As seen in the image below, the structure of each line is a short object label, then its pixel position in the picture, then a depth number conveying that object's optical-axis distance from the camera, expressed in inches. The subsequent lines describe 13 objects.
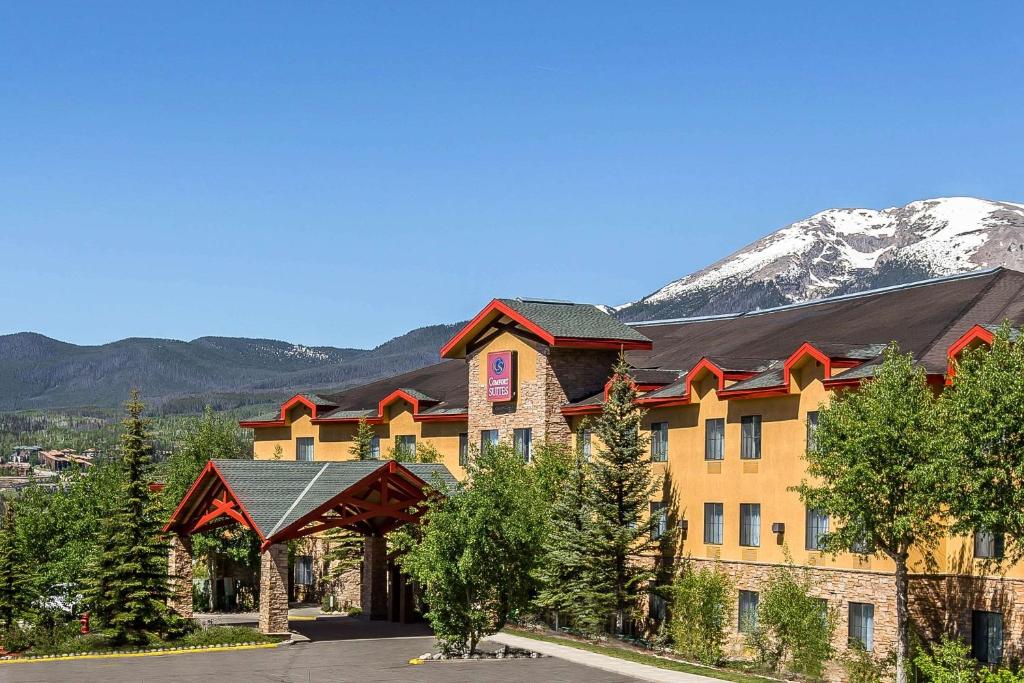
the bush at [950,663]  1255.1
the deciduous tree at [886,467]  1466.5
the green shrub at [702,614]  1795.5
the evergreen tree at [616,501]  1902.1
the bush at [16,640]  1731.1
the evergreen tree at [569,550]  1908.2
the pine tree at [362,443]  2476.6
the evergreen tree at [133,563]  1781.5
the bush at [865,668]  1596.0
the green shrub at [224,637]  1792.6
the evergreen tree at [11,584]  1879.9
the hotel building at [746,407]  1605.6
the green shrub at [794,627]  1641.2
